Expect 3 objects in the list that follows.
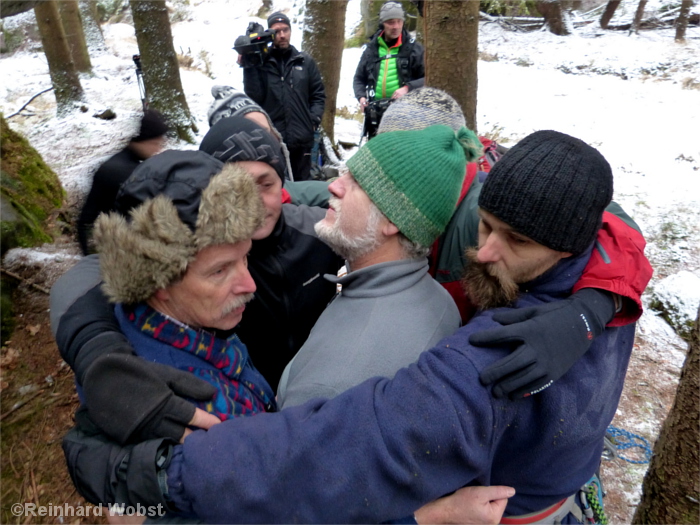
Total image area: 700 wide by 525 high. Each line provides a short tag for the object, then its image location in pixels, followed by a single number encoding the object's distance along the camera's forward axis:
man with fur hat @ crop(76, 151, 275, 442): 1.37
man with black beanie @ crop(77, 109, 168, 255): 3.01
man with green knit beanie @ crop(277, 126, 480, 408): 1.49
